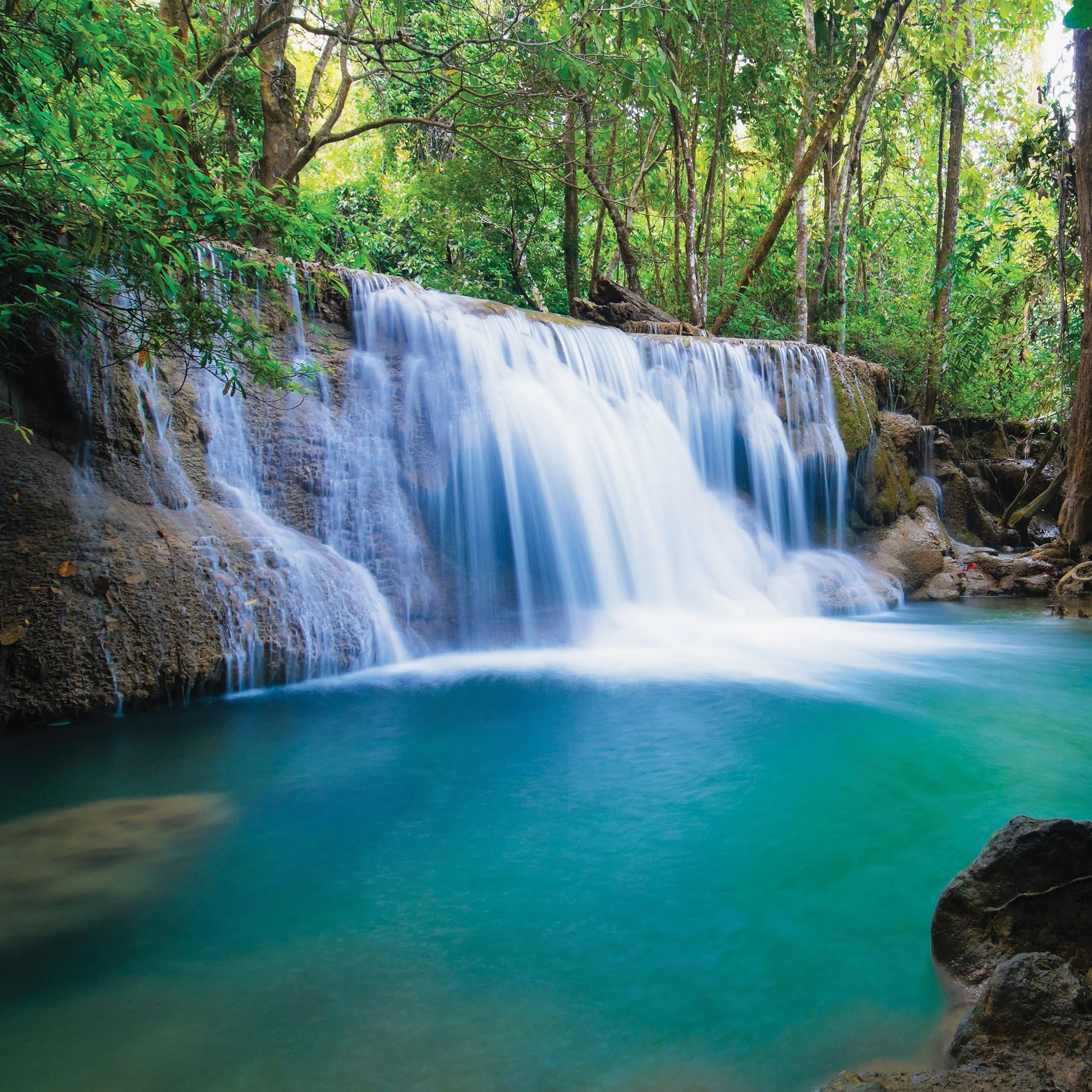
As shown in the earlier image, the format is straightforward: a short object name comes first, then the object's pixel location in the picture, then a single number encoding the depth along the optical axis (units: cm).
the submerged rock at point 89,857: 281
